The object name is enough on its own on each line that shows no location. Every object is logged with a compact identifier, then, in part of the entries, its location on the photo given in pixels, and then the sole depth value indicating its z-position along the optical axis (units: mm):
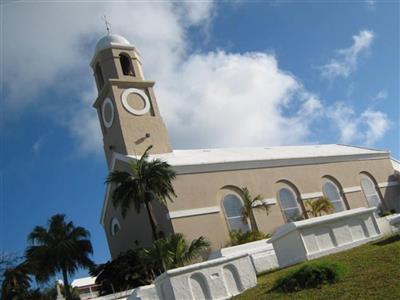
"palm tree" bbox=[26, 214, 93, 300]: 29812
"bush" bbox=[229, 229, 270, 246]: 27188
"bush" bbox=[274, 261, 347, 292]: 11430
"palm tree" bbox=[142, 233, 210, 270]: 20938
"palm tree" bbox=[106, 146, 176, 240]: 25656
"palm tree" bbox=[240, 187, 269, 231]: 29719
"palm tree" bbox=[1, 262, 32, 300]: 31156
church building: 28719
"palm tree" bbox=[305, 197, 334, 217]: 32438
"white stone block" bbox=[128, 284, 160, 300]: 14541
